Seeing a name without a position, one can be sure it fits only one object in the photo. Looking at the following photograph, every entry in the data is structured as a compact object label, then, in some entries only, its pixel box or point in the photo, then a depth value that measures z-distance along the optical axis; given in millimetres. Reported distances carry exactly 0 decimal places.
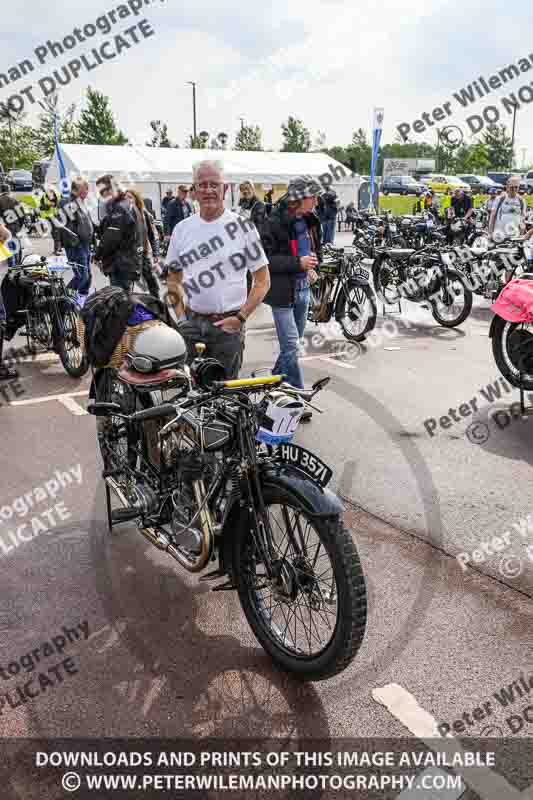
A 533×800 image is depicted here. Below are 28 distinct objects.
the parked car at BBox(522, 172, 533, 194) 52541
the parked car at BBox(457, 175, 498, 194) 56688
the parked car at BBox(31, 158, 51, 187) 31692
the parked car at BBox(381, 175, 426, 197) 53156
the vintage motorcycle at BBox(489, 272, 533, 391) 5770
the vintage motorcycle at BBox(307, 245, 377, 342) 8672
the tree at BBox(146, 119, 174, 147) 58697
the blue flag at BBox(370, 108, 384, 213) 19359
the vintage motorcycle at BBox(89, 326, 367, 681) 2502
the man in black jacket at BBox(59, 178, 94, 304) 10242
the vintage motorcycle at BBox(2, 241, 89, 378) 7273
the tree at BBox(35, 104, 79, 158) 50688
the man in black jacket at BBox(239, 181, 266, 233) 14609
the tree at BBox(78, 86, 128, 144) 53344
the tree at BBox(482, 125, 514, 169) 76125
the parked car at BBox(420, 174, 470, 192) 50906
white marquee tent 24594
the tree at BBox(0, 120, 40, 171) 51125
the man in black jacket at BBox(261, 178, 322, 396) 5566
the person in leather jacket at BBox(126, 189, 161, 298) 8656
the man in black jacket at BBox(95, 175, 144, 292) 8102
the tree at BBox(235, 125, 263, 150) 69312
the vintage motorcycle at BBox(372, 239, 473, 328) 9609
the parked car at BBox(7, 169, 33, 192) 46219
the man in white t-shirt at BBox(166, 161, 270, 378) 4172
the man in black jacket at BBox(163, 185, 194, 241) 15469
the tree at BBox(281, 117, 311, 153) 80062
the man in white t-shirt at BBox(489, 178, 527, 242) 12312
